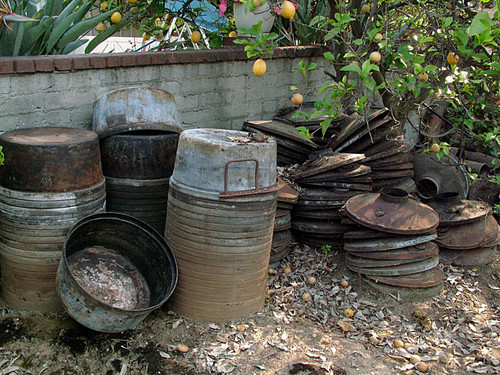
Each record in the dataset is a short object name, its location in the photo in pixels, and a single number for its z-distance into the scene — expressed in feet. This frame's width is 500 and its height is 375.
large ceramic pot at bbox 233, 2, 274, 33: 17.66
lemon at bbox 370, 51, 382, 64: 12.51
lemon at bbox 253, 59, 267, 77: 12.92
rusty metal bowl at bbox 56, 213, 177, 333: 10.80
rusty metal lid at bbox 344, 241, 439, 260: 12.92
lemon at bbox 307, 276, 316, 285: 13.75
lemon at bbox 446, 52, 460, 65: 13.18
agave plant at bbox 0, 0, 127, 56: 12.71
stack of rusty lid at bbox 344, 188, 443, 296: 12.89
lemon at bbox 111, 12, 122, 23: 16.34
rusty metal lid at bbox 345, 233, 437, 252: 12.88
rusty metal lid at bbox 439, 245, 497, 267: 15.16
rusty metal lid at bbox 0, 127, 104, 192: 10.61
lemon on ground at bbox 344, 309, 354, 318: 12.54
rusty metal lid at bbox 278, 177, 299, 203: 14.03
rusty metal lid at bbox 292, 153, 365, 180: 14.55
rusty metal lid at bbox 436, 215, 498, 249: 14.90
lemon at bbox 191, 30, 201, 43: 17.09
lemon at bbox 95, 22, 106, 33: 18.29
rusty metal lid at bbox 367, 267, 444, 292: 13.12
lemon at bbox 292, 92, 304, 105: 14.75
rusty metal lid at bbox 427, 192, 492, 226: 14.84
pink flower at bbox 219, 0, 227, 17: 16.59
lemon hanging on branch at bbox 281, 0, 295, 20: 11.82
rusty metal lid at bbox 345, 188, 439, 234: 12.76
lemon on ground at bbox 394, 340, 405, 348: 11.30
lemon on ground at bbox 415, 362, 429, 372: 10.58
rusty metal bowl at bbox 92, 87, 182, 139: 12.64
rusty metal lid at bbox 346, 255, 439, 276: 13.12
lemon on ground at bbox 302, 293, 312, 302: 13.05
